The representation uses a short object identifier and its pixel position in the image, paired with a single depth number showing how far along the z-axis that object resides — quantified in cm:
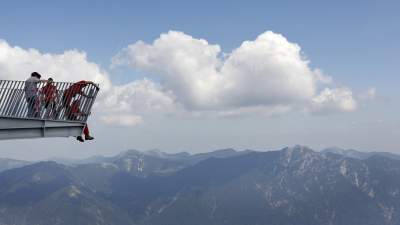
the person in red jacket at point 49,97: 2345
